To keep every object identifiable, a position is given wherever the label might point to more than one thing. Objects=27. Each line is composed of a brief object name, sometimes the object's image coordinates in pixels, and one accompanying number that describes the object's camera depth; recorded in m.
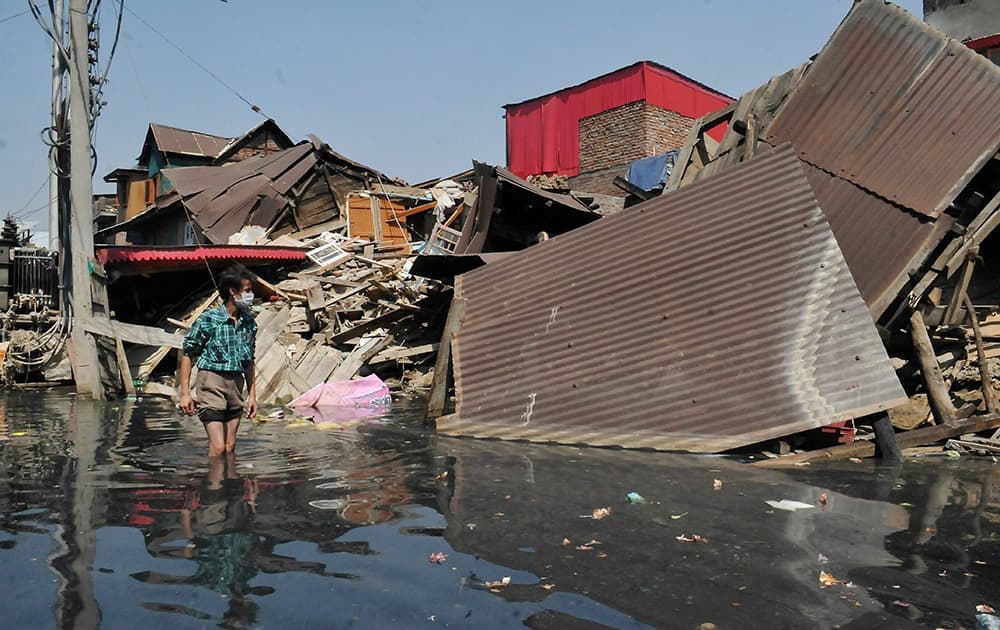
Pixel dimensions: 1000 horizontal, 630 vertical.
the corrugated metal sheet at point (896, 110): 7.23
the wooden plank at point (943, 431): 6.67
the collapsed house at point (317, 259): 10.82
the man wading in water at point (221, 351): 5.83
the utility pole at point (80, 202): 12.41
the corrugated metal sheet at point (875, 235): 7.08
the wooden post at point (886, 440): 6.25
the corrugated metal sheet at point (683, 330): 6.26
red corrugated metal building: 25.45
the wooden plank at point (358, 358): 11.21
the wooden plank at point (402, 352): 11.69
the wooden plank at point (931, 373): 7.00
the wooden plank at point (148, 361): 13.55
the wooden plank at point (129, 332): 12.40
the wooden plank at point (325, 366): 11.27
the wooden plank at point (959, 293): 7.58
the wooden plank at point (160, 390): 11.95
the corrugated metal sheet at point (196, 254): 14.49
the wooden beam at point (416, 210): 21.23
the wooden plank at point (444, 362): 8.09
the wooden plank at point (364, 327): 12.16
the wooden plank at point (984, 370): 6.98
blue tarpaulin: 20.53
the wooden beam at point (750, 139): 8.38
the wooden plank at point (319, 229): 22.05
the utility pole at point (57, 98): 12.84
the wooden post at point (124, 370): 12.59
